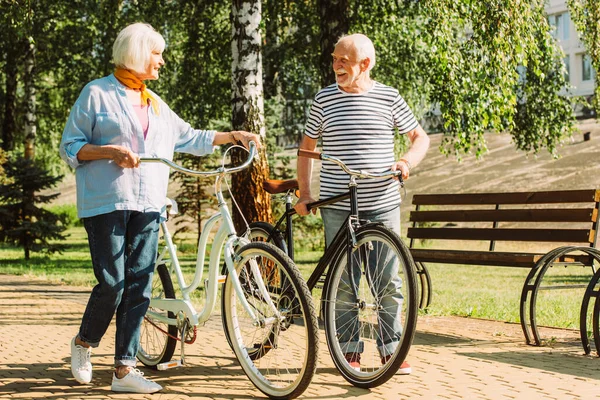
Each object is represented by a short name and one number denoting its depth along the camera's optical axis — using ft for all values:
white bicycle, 15.47
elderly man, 18.26
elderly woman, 16.49
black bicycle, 17.06
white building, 211.20
